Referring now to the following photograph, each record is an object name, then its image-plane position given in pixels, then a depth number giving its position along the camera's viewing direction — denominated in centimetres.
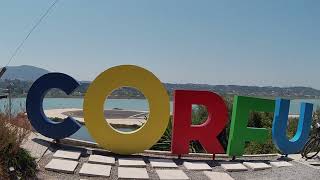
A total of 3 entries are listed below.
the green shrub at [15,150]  558
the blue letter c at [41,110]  813
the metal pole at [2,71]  596
